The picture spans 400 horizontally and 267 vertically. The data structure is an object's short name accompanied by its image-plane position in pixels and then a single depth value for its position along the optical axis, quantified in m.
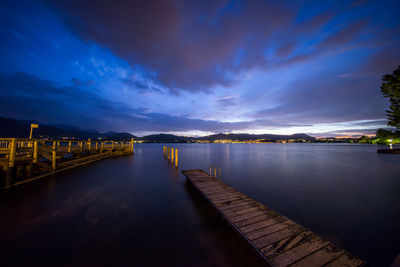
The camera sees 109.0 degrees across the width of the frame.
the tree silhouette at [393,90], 15.54
